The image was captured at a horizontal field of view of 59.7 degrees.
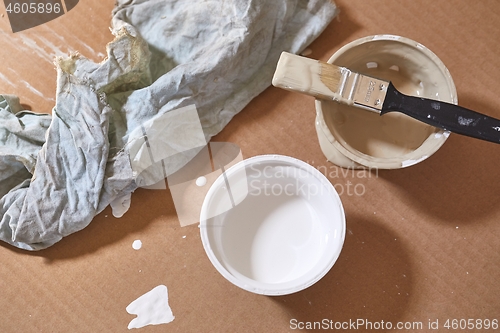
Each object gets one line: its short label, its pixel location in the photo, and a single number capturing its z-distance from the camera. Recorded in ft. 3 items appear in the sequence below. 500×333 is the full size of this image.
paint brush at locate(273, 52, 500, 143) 2.49
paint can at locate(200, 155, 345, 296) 2.60
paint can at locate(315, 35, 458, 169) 2.63
